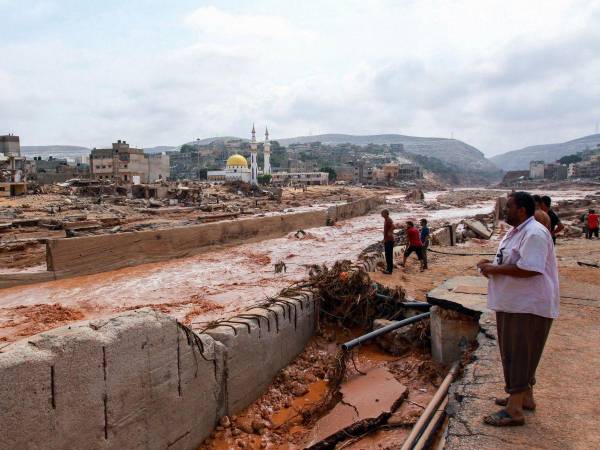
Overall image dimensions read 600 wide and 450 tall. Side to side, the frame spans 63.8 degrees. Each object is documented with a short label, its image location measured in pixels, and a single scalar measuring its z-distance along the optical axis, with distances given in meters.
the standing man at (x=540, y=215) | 6.21
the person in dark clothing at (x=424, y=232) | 10.59
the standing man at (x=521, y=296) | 2.83
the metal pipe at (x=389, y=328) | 5.39
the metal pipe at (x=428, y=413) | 3.48
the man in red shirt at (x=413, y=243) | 9.44
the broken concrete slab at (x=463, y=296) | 5.31
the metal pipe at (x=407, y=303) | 6.37
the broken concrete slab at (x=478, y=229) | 17.42
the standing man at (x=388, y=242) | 8.92
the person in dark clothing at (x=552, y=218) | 7.07
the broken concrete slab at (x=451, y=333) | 5.30
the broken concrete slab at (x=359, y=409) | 4.32
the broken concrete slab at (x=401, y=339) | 6.11
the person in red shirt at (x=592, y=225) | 14.06
